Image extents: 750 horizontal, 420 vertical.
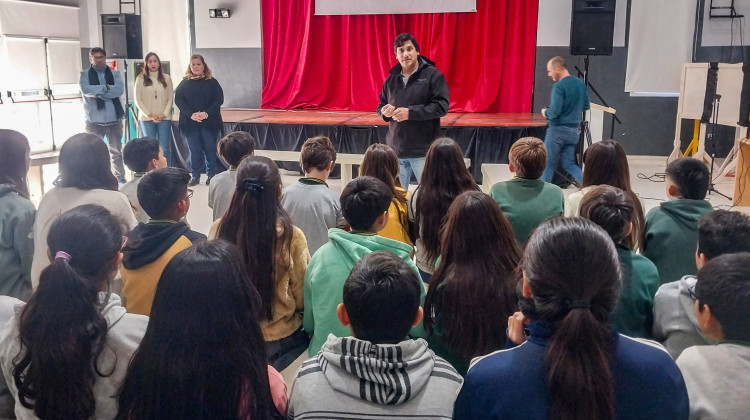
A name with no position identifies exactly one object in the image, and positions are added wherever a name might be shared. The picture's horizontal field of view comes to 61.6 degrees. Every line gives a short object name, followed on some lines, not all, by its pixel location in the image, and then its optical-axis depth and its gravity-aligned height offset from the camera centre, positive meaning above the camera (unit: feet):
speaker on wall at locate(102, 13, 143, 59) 25.12 +2.40
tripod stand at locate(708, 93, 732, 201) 19.37 -0.42
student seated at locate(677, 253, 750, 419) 3.73 -1.48
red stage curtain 25.53 +1.94
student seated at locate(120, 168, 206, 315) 5.99 -1.36
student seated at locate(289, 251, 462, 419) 3.56 -1.53
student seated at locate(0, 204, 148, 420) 3.86 -1.57
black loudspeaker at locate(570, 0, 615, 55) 21.53 +2.55
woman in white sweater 20.77 -0.05
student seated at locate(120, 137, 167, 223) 9.09 -0.91
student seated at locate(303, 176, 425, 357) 5.86 -1.42
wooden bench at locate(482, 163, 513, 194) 16.61 -1.98
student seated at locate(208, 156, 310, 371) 6.42 -1.57
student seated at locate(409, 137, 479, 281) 8.18 -1.21
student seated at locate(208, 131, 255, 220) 9.45 -1.11
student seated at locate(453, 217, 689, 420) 3.15 -1.32
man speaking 13.19 -0.11
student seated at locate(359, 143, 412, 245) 8.49 -1.11
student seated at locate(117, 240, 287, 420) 3.53 -1.44
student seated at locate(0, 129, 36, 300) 6.86 -1.51
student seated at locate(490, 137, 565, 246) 8.20 -1.21
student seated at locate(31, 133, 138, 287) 6.93 -1.02
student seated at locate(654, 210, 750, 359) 4.86 -1.46
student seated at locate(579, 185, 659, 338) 5.40 -1.42
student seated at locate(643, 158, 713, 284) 6.89 -1.32
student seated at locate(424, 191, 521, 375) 5.27 -1.53
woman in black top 19.74 -0.43
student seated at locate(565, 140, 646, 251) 8.54 -0.87
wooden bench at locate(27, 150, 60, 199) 14.32 -1.90
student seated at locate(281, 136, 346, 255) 8.23 -1.42
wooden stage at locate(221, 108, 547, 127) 20.81 -0.67
